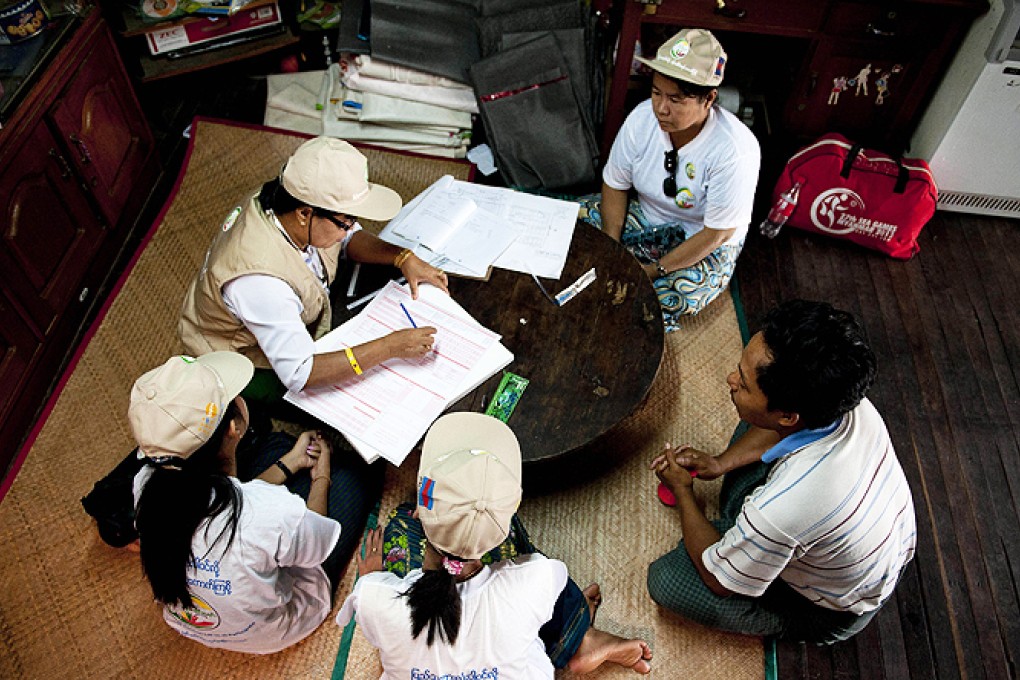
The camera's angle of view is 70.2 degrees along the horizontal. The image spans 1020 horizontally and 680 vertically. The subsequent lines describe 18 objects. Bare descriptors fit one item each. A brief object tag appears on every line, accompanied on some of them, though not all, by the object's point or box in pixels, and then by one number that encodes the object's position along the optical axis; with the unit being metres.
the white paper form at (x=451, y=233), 1.95
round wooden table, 1.69
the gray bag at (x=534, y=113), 2.80
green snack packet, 1.69
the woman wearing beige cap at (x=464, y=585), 1.16
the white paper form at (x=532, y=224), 1.98
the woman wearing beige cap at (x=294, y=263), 1.59
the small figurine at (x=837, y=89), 2.71
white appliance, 2.44
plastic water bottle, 2.70
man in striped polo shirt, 1.36
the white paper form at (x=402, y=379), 1.63
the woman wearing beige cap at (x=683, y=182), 1.94
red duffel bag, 2.62
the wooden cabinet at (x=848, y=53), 2.53
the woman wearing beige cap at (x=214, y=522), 1.34
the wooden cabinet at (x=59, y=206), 2.18
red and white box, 2.95
